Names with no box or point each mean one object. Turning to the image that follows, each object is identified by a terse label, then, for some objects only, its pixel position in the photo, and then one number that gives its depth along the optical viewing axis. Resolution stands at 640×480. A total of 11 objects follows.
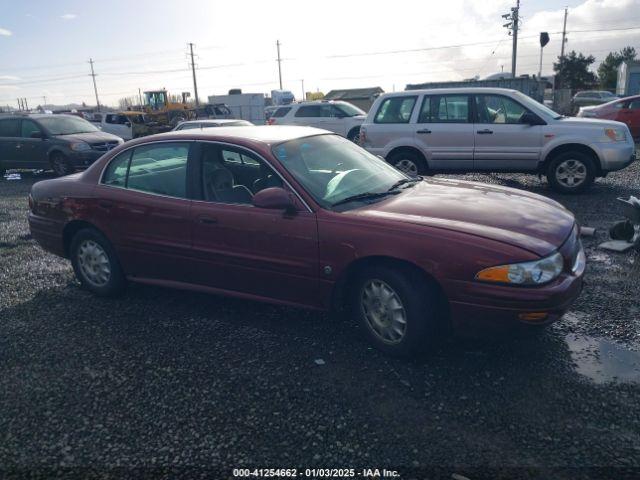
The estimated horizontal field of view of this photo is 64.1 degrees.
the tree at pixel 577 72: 54.38
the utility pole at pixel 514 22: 36.37
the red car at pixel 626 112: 16.34
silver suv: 8.55
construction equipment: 31.61
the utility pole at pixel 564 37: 58.51
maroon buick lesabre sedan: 3.16
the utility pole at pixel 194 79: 63.96
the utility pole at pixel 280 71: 73.50
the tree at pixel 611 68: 54.67
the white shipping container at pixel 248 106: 37.59
